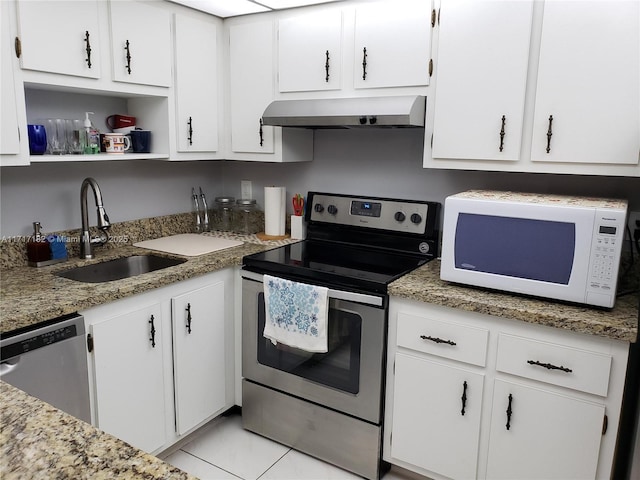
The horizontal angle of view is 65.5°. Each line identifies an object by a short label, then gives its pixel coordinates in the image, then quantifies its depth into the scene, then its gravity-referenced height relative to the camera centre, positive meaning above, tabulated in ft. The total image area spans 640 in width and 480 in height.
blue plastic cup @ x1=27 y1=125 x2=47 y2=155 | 6.49 +0.23
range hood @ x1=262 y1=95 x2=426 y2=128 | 6.88 +0.73
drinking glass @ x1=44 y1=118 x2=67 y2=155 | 7.05 +0.29
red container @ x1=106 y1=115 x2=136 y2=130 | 8.15 +0.59
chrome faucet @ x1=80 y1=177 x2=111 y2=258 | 7.25 -0.91
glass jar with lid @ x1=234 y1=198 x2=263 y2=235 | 9.93 -1.14
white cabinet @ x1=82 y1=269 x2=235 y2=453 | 6.17 -2.77
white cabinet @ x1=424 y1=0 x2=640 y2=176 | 5.79 +0.99
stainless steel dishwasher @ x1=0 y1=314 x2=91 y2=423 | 5.09 -2.20
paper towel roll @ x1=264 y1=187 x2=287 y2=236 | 9.11 -0.90
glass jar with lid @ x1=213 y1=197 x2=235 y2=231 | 9.94 -1.07
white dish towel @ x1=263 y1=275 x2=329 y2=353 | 6.80 -2.12
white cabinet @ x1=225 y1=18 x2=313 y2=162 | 8.44 +1.07
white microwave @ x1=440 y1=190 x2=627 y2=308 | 5.41 -0.89
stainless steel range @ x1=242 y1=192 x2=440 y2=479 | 6.76 -2.42
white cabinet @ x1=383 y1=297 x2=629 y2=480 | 5.48 -2.74
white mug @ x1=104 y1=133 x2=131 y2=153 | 7.56 +0.23
